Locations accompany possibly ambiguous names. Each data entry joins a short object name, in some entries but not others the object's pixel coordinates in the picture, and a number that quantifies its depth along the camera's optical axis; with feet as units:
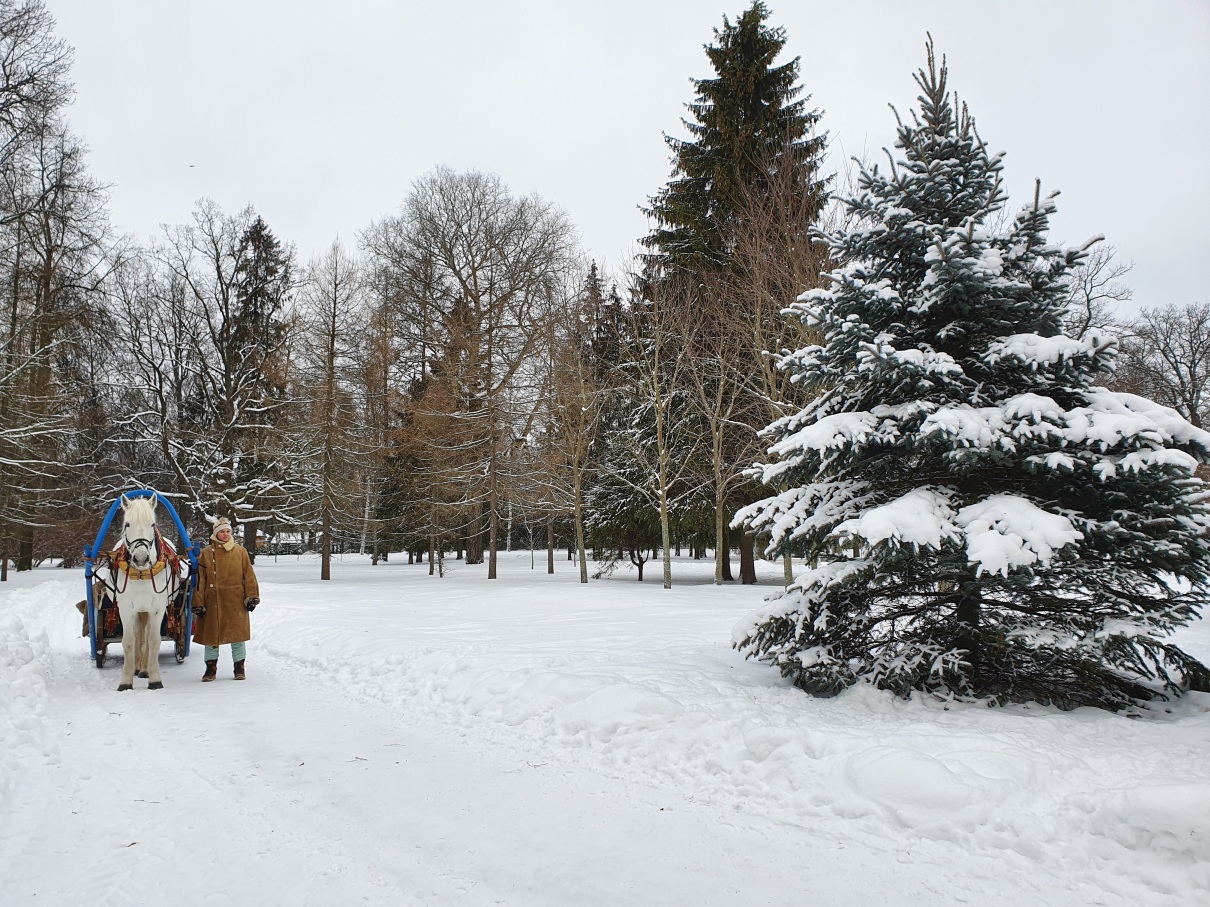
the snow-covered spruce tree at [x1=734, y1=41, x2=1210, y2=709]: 16.25
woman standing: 25.52
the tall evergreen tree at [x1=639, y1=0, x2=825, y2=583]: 62.03
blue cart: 26.68
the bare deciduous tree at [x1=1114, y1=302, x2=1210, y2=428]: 102.73
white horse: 23.39
